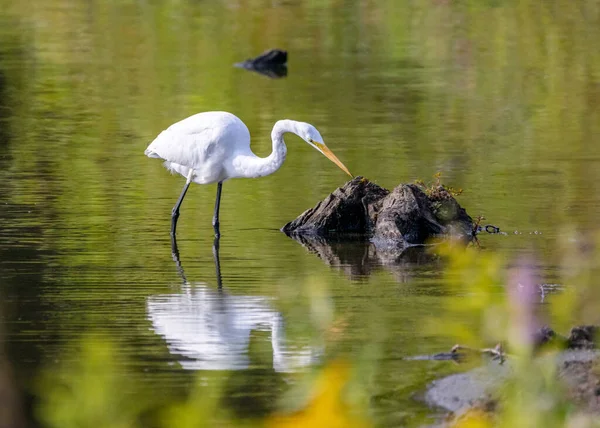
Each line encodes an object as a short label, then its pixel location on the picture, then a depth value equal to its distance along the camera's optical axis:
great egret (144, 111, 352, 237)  20.27
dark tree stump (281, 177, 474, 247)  19.80
